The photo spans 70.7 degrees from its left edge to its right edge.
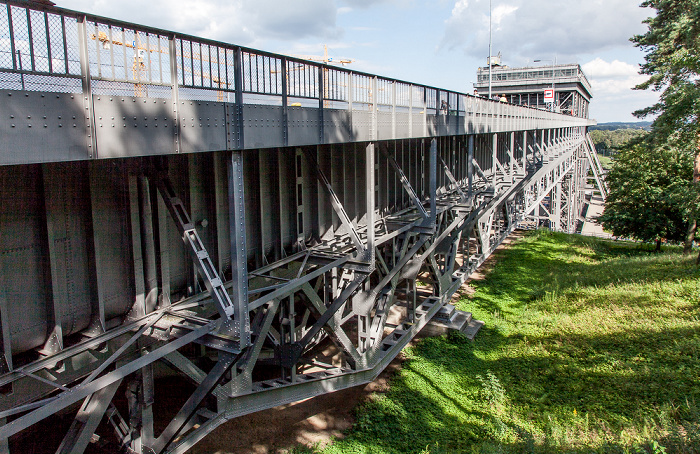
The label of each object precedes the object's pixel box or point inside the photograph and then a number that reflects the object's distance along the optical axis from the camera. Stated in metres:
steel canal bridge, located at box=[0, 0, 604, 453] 4.42
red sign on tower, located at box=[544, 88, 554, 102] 44.36
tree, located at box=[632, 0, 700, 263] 17.39
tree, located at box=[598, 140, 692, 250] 29.11
